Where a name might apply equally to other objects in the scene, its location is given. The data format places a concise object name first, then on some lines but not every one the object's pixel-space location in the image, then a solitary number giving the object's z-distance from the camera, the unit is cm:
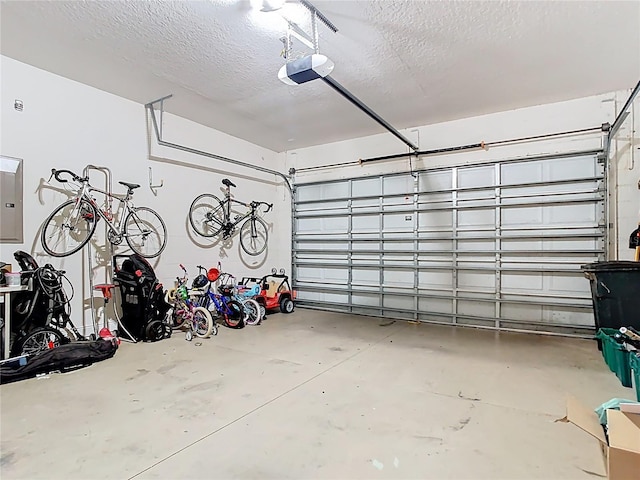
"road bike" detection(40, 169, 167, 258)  395
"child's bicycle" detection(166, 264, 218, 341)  445
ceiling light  265
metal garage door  459
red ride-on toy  594
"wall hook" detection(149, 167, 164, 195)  499
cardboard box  159
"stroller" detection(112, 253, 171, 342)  419
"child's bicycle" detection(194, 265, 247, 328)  496
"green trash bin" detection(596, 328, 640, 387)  289
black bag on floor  297
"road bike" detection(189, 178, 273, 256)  565
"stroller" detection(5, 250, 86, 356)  332
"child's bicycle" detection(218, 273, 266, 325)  512
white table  309
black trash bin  340
